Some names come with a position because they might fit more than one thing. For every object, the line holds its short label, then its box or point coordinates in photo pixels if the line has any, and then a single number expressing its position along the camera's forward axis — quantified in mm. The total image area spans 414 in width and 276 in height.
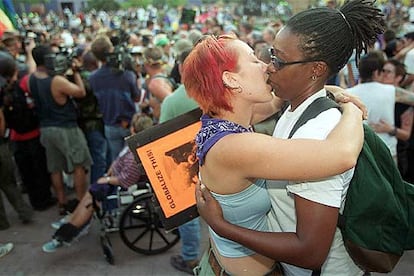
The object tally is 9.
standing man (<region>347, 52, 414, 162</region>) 3416
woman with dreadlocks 1253
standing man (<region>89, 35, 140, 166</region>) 4395
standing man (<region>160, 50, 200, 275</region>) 3115
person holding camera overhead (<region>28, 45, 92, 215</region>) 4113
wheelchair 3695
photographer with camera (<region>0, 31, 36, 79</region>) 5148
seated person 3484
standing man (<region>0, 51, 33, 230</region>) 4133
